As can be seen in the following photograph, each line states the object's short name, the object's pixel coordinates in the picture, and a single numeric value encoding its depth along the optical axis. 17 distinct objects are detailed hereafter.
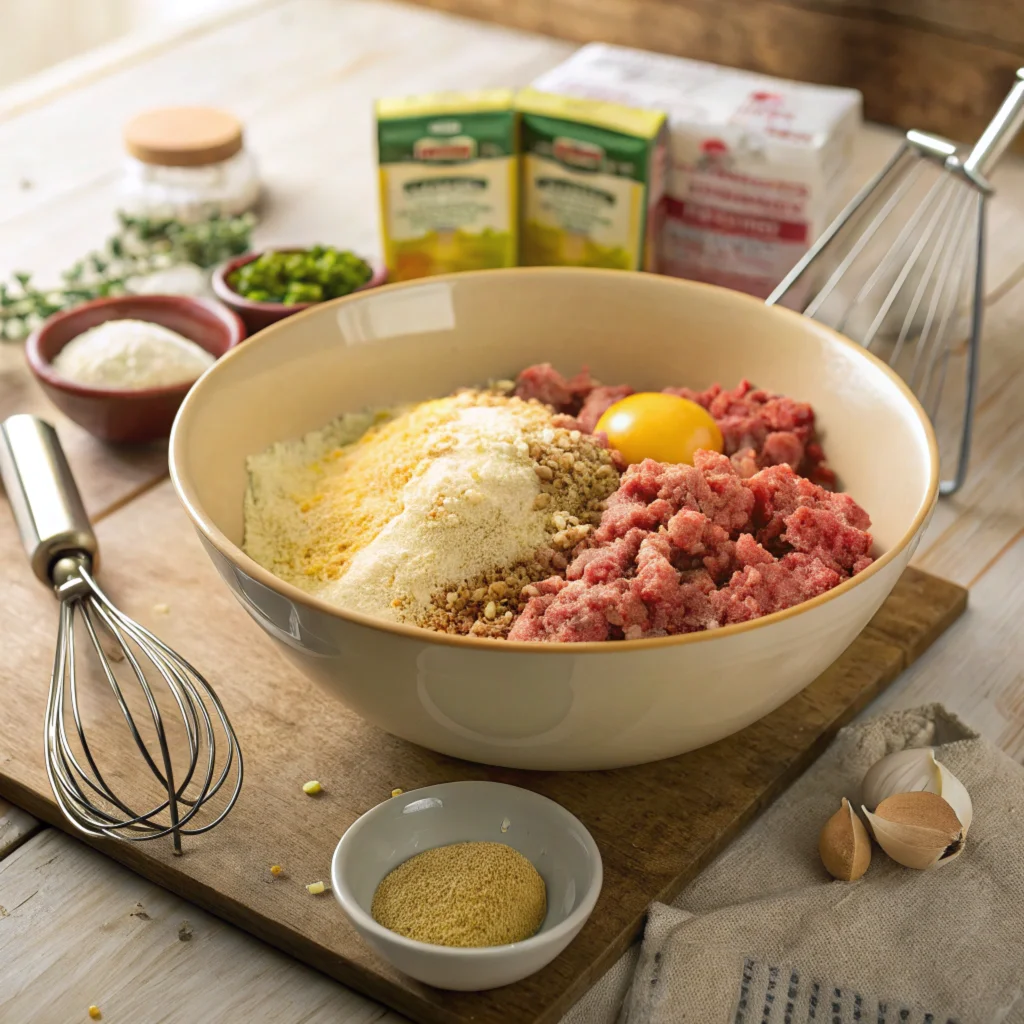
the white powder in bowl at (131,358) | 1.40
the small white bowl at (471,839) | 0.80
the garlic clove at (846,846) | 0.93
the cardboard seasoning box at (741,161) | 1.57
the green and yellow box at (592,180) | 1.56
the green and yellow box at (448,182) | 1.58
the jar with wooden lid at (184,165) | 1.85
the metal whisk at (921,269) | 1.30
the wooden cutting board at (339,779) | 0.87
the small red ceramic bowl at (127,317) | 1.37
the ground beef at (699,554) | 0.92
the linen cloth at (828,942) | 0.85
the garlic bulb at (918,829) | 0.91
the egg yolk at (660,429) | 1.15
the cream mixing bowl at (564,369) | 0.85
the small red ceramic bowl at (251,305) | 1.51
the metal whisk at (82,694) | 0.95
